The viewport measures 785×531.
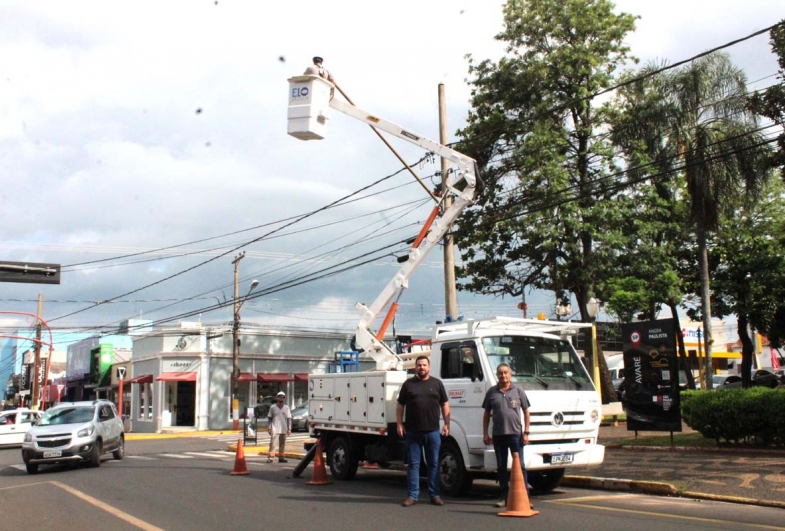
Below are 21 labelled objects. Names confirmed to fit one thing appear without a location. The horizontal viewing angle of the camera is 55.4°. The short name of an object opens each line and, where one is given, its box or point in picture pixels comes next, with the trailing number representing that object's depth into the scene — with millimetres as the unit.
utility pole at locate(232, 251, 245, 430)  39312
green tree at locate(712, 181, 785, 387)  31109
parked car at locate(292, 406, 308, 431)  34738
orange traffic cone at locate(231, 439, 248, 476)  14859
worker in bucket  13578
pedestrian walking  18203
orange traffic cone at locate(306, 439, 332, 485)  12579
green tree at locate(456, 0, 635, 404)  26562
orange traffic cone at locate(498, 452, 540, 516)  8719
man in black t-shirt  9672
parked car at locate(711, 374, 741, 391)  41531
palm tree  21719
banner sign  15773
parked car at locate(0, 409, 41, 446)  27750
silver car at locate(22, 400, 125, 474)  16453
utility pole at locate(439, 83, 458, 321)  18875
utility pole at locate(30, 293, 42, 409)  46981
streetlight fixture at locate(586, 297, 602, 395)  15672
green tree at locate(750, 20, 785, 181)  12781
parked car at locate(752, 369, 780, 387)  38656
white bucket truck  10266
